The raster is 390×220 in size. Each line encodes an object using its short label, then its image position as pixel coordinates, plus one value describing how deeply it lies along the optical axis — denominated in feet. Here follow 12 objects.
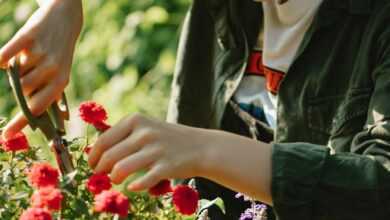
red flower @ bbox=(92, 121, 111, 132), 4.81
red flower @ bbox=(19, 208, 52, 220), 4.36
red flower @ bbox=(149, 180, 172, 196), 4.50
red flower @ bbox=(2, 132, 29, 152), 4.98
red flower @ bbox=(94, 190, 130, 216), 4.34
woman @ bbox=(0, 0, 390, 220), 4.40
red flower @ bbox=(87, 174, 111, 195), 4.43
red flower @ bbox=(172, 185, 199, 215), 4.63
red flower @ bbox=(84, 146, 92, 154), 4.83
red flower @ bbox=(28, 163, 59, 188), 4.53
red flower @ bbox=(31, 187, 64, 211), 4.39
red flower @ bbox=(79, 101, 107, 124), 4.87
